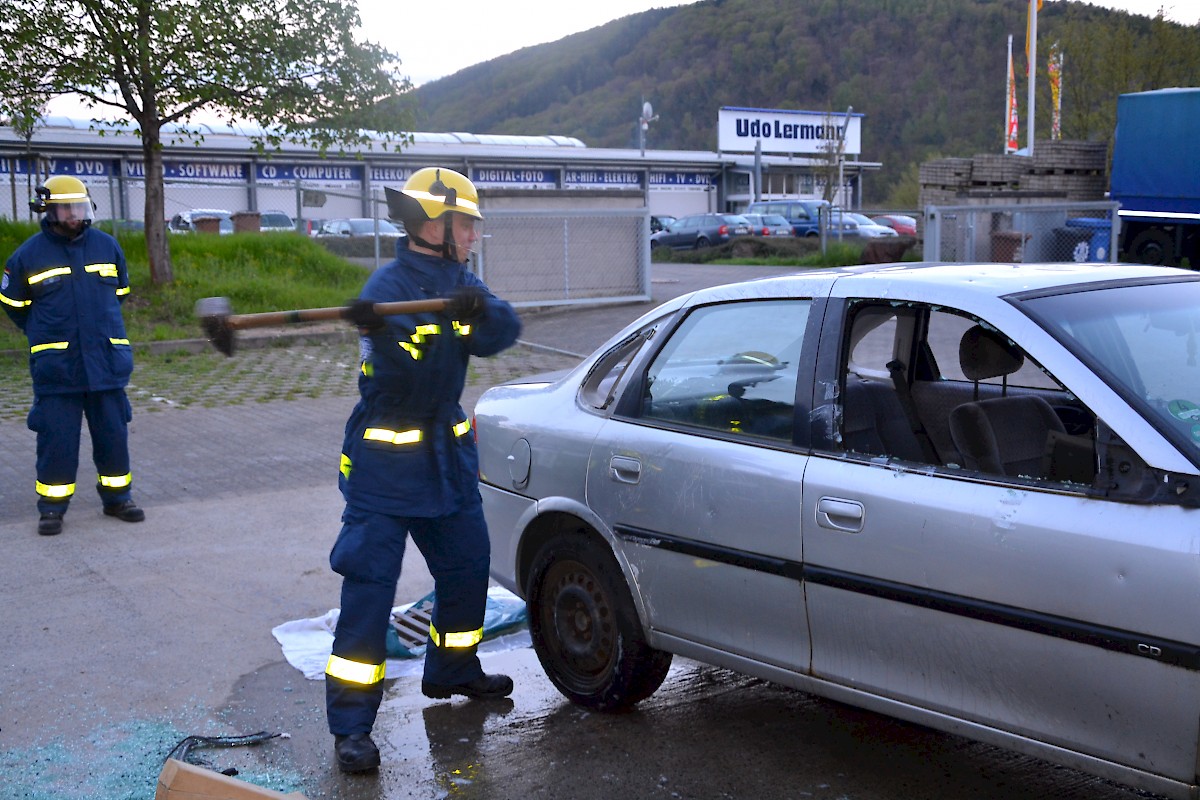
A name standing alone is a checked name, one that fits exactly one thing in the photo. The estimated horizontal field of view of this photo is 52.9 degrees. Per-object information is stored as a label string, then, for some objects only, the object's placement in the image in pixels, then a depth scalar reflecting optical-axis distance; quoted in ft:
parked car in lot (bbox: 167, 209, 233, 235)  83.15
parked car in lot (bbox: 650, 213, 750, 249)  119.34
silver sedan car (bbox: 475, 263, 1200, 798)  9.68
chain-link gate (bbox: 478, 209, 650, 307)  59.21
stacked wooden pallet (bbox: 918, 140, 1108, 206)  69.10
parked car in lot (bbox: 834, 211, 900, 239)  114.68
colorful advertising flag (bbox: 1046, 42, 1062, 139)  84.64
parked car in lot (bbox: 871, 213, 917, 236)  126.91
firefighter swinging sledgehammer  13.12
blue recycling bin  53.47
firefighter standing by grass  22.81
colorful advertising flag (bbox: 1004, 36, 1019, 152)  84.19
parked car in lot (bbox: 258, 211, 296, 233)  91.65
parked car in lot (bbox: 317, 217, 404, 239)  97.68
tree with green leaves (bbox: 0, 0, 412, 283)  47.14
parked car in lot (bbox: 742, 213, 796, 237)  117.80
